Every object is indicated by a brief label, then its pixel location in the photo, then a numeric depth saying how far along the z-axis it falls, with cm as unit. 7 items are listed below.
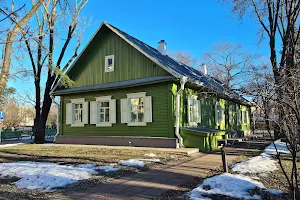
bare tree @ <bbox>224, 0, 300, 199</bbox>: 365
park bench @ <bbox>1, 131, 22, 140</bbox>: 2352
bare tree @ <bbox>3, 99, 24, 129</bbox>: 3944
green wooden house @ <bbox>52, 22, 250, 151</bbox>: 1227
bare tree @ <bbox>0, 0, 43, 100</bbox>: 671
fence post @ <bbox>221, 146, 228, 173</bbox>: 671
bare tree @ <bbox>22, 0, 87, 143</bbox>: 1792
